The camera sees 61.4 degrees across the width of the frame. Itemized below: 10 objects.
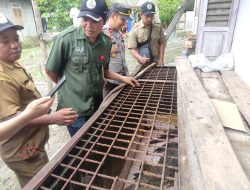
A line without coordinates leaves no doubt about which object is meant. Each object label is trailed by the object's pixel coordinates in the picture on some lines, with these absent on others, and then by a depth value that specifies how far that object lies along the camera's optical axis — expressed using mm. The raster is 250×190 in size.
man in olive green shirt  2152
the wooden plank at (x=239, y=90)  1870
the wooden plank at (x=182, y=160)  1097
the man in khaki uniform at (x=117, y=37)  3258
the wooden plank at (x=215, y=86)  2199
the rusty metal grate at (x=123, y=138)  1306
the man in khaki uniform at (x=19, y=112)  1540
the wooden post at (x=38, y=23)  4243
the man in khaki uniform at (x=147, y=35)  3957
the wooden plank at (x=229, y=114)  1546
